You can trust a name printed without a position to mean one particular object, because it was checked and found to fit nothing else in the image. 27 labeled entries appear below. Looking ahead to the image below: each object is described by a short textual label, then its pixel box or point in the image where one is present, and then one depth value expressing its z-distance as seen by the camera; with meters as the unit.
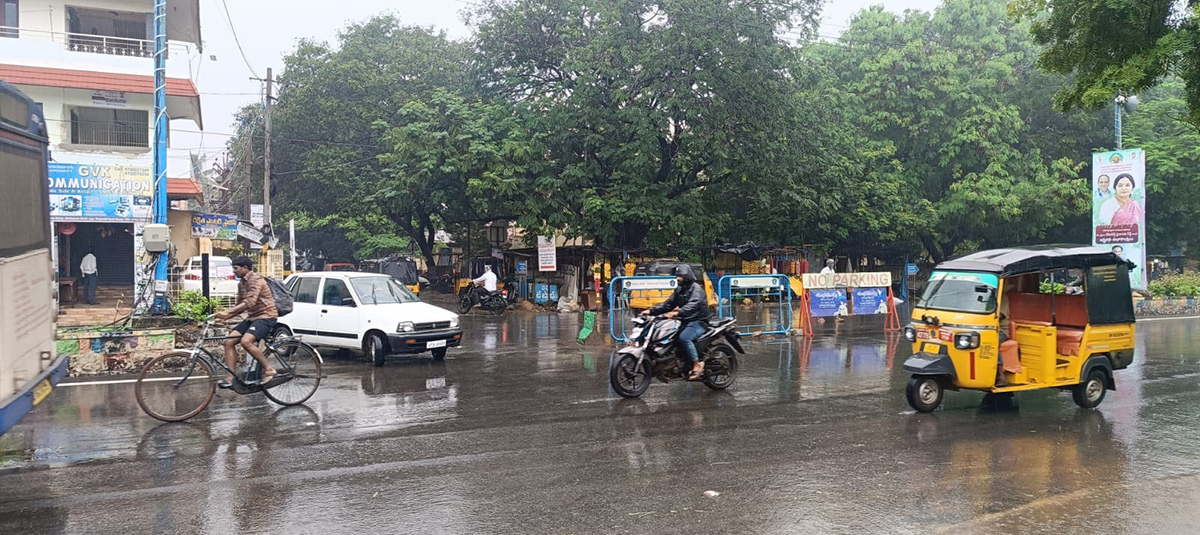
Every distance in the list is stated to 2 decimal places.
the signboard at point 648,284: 15.00
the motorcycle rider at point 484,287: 23.70
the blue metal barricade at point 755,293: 16.08
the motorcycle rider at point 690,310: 9.28
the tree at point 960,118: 29.45
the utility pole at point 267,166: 29.44
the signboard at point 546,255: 24.41
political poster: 22.47
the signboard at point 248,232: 15.51
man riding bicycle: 8.54
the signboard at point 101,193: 22.03
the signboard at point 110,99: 22.92
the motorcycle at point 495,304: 23.75
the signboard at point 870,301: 17.73
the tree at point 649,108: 22.91
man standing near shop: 23.56
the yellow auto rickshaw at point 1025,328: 8.16
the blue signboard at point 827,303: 17.02
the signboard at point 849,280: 16.92
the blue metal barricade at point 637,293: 15.06
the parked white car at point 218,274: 21.39
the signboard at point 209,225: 17.00
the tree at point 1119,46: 7.16
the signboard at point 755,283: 16.09
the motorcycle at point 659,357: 9.18
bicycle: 7.93
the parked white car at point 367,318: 12.26
